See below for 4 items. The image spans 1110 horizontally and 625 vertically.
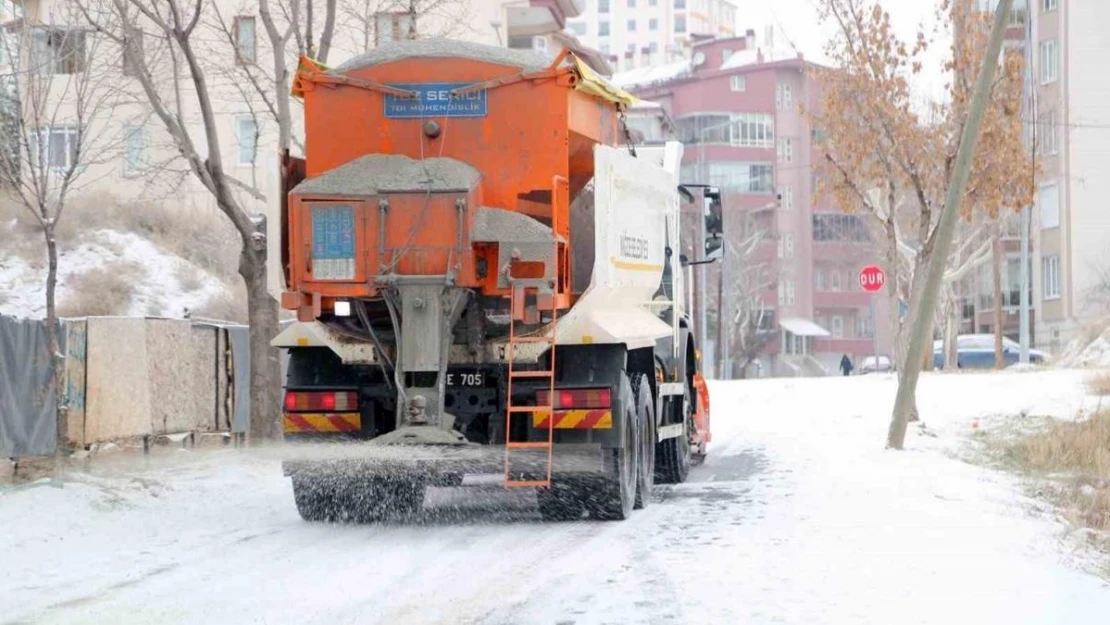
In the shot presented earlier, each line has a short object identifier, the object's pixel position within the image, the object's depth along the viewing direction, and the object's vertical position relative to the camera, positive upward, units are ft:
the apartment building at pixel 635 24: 504.02 +107.65
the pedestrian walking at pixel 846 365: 222.42 -3.15
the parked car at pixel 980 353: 191.62 -1.26
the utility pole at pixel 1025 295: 143.95 +4.97
